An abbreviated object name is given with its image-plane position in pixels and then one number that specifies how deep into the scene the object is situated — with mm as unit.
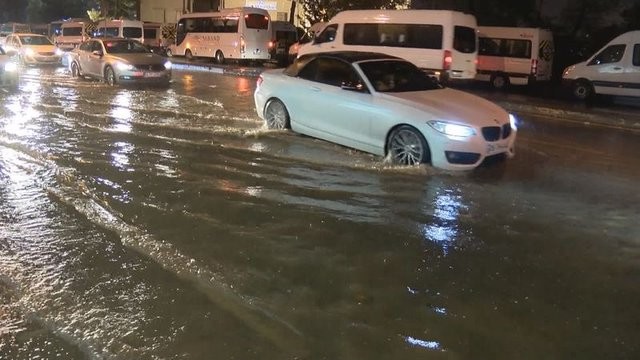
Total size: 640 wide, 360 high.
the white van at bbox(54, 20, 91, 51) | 40250
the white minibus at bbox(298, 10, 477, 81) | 19016
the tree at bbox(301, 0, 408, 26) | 29703
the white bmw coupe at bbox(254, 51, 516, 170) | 7934
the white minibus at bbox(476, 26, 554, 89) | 21156
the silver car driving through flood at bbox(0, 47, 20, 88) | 17125
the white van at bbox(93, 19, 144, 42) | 37062
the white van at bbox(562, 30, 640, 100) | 17531
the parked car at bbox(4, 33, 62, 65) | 27453
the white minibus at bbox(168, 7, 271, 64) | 30672
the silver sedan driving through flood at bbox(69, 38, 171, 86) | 18469
